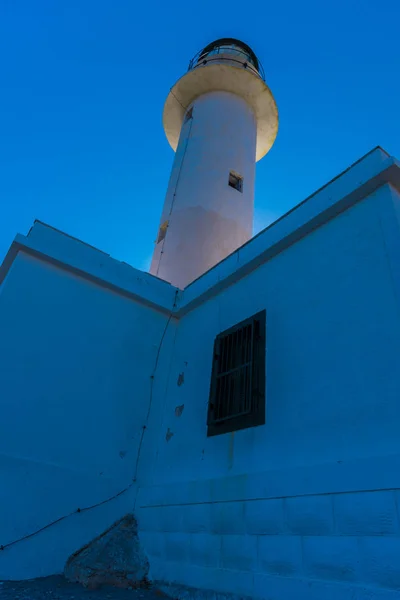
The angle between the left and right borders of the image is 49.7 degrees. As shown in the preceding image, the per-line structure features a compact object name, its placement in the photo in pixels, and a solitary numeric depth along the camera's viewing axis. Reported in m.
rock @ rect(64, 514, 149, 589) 4.27
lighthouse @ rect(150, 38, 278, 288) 8.50
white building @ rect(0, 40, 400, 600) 3.17
